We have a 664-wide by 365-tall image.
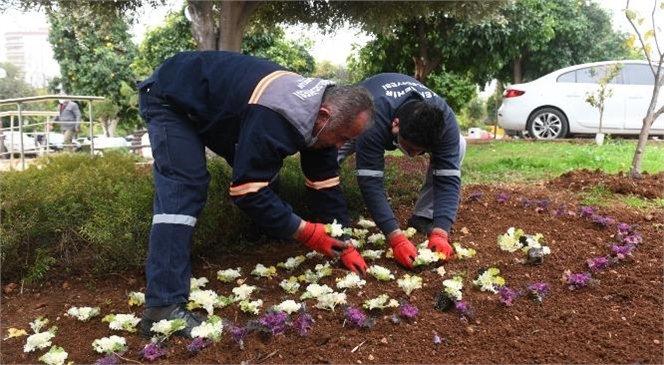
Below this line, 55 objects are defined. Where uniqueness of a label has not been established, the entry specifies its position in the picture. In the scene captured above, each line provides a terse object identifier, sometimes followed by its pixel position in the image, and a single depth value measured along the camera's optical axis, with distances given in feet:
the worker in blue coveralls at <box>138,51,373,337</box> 8.73
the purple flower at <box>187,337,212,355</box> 7.88
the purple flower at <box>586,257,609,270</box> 10.18
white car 34.86
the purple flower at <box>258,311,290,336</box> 8.19
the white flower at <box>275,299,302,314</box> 8.83
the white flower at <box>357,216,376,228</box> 13.17
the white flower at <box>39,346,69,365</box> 7.97
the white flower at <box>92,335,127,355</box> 8.17
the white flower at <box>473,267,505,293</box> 9.41
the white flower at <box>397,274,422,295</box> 9.42
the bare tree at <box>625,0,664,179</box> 16.22
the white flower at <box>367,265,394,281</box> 9.96
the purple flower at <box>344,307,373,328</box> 8.35
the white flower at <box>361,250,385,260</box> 11.16
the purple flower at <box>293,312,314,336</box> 8.26
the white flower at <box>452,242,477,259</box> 10.97
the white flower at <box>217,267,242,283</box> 10.69
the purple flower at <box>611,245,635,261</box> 10.58
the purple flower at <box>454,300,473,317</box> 8.66
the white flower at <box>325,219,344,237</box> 10.21
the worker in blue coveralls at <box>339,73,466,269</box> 10.27
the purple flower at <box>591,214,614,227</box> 12.57
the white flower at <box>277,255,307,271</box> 11.02
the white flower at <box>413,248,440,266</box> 10.32
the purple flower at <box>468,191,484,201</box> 15.49
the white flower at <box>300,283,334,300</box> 9.37
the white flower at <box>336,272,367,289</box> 9.67
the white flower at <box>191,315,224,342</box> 8.11
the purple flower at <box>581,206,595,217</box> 13.26
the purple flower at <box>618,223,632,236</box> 11.94
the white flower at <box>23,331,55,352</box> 8.48
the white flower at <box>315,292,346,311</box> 8.97
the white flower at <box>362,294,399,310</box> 8.86
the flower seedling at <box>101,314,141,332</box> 8.86
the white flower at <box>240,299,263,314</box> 9.07
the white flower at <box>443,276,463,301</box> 8.94
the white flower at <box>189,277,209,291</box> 10.30
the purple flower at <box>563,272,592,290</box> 9.37
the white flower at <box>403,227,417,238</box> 12.29
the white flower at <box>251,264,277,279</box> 10.77
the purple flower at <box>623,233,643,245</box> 11.21
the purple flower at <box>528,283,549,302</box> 9.04
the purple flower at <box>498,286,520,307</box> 8.86
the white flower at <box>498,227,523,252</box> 11.30
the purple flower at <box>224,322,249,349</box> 8.00
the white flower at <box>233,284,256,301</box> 9.68
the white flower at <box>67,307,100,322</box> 9.46
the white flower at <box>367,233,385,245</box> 11.98
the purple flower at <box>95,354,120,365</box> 7.72
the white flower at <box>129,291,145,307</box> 9.87
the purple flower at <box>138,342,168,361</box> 7.84
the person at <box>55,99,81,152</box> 37.27
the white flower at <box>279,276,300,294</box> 9.95
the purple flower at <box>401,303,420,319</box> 8.59
